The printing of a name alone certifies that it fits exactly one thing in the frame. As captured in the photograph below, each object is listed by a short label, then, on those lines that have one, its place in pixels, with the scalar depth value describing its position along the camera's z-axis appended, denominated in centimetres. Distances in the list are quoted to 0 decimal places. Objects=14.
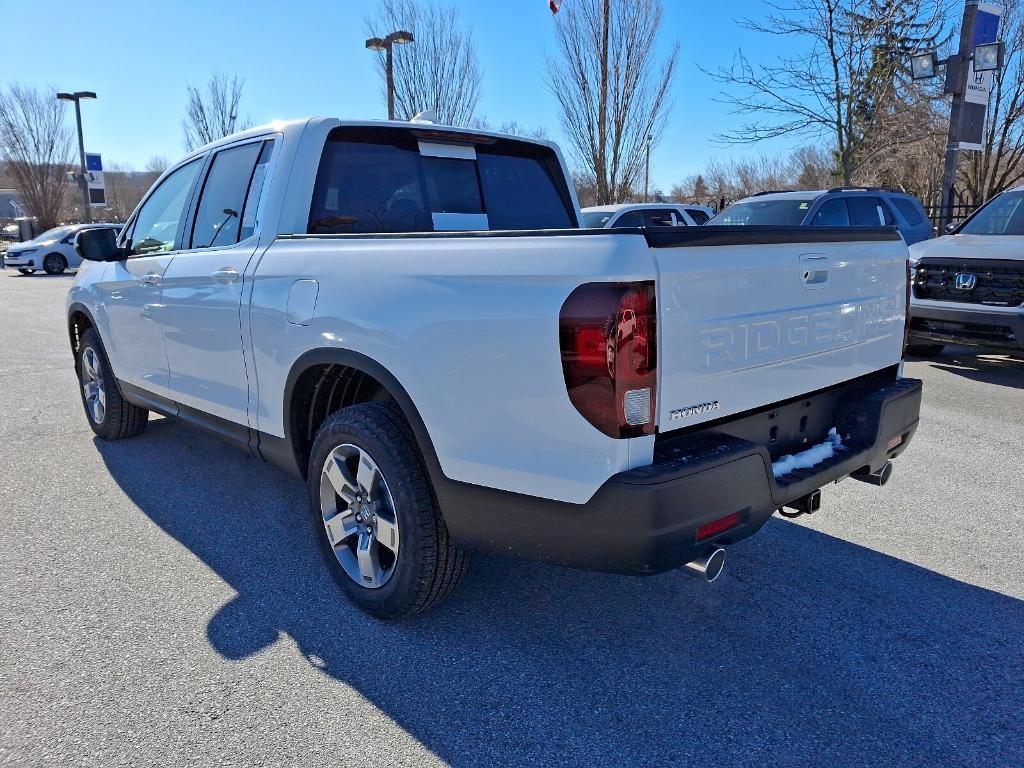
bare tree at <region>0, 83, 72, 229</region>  3325
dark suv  946
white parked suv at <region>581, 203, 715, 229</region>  1130
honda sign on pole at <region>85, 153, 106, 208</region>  2530
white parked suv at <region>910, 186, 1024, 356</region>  673
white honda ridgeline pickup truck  209
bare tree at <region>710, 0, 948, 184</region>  1317
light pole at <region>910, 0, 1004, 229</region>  1208
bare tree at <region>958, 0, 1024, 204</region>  2219
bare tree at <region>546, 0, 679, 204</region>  1836
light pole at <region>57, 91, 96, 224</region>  2700
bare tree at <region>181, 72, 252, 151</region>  2731
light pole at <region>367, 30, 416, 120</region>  1542
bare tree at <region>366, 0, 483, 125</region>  1861
